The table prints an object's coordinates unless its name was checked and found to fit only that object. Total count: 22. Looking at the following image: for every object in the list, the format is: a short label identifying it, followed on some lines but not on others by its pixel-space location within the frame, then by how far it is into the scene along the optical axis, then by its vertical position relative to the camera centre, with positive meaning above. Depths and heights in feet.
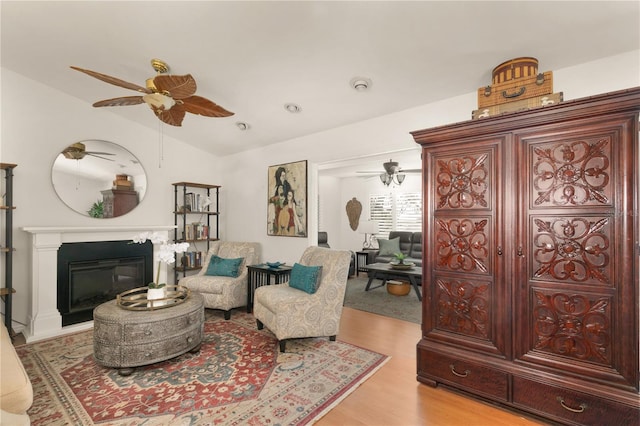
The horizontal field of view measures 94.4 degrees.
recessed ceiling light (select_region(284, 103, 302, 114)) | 11.24 +4.11
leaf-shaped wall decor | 25.23 +0.21
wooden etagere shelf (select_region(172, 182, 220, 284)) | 15.53 -0.39
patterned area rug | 6.46 -4.39
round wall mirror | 12.28 +1.58
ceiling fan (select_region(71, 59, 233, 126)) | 6.99 +3.11
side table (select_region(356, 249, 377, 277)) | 22.54 -3.36
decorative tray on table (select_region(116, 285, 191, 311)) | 8.75 -2.72
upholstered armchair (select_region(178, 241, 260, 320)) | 12.65 -3.12
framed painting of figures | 14.08 +0.73
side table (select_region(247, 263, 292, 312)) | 13.15 -2.90
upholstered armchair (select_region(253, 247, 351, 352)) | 9.54 -3.05
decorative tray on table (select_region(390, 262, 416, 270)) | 16.43 -2.87
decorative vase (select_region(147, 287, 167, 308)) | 9.04 -2.51
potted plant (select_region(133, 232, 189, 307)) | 9.16 -1.30
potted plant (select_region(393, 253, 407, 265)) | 16.96 -2.55
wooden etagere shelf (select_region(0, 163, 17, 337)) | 10.53 -1.19
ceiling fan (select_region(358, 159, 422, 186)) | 16.43 +2.49
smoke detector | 9.04 +4.10
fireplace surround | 10.87 -2.59
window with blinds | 22.90 +0.28
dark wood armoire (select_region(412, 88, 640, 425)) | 5.57 -0.97
